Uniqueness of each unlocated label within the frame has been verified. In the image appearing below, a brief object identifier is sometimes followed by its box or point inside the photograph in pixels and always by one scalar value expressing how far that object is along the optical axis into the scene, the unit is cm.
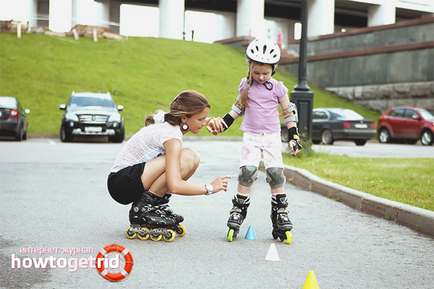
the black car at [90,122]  1748
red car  2039
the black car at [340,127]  2002
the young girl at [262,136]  466
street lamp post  1166
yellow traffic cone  308
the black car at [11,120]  1713
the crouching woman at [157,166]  434
